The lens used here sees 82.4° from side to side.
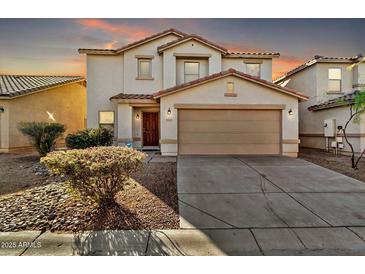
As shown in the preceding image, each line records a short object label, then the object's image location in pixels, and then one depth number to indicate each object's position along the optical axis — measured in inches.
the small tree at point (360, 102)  284.0
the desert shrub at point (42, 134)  355.9
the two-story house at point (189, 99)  399.5
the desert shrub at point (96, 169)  155.1
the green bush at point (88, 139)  350.6
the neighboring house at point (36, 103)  473.1
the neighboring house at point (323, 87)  507.2
